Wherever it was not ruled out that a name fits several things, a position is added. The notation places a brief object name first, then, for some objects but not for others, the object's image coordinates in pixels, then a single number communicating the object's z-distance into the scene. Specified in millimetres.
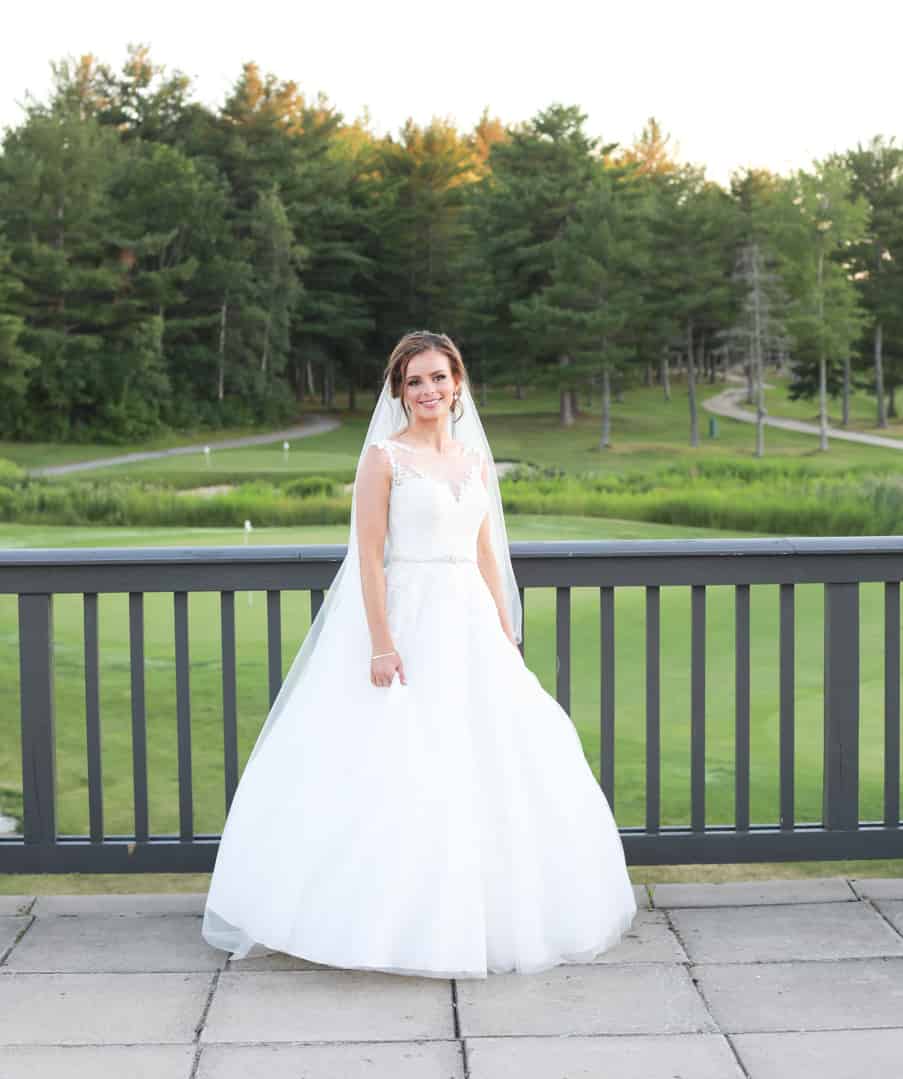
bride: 2805
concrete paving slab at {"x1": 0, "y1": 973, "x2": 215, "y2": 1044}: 2508
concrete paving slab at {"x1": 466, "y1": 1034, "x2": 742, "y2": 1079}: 2342
